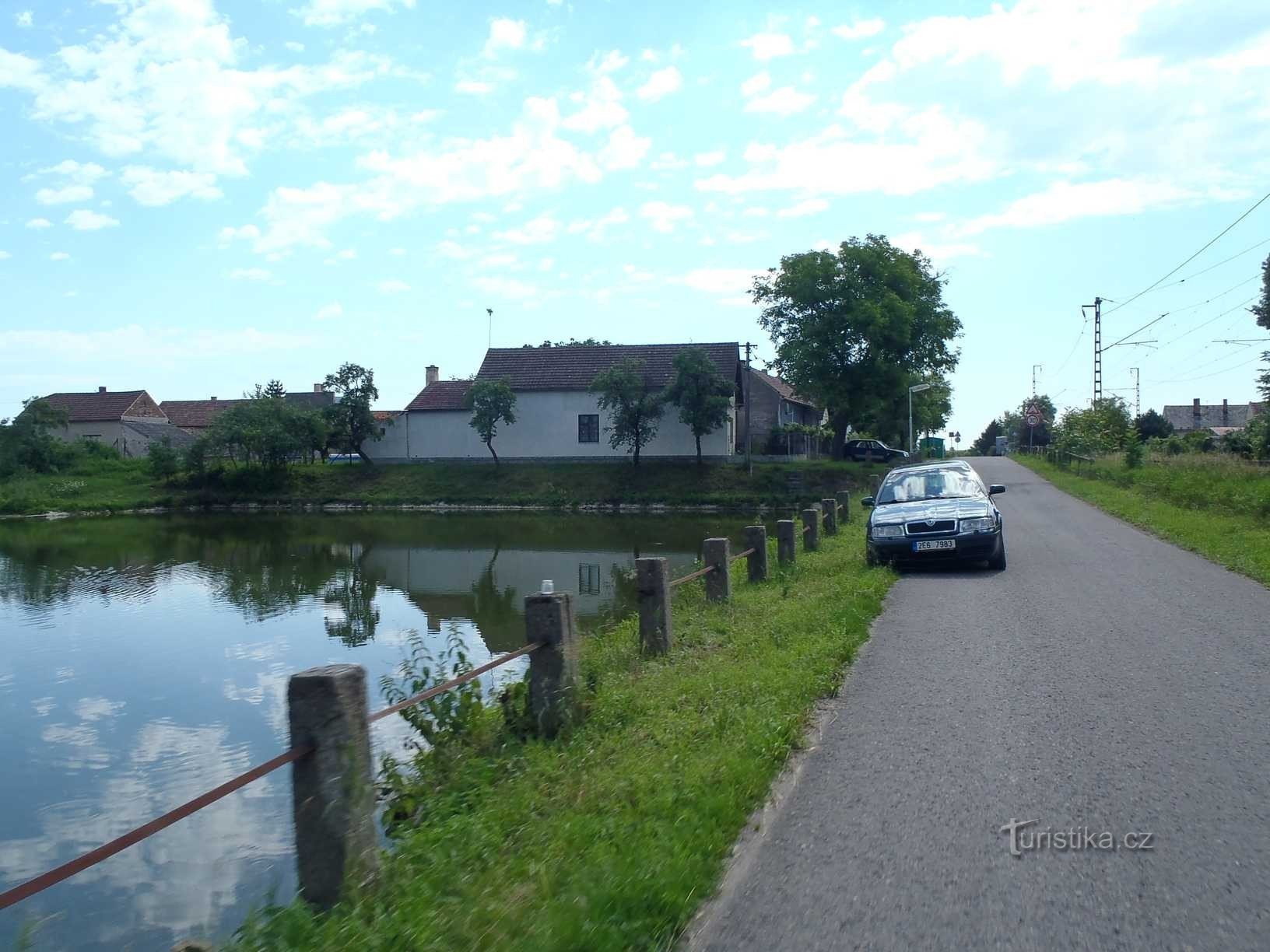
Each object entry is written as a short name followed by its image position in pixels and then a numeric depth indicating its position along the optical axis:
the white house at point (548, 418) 54.75
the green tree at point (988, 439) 120.12
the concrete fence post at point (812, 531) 18.29
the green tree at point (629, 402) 50.16
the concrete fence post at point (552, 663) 6.85
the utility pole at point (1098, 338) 55.12
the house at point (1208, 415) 104.75
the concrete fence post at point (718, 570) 12.01
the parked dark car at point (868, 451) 57.97
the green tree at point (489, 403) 51.88
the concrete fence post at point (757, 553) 14.21
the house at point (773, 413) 59.92
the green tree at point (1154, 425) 79.31
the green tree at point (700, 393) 48.97
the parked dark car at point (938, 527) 14.09
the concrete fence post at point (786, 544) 15.43
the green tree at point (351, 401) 53.34
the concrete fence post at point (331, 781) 4.37
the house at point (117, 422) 74.56
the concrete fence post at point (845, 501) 24.79
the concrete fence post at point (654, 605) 9.48
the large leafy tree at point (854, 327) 52.06
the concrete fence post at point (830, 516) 21.12
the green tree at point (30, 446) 55.20
